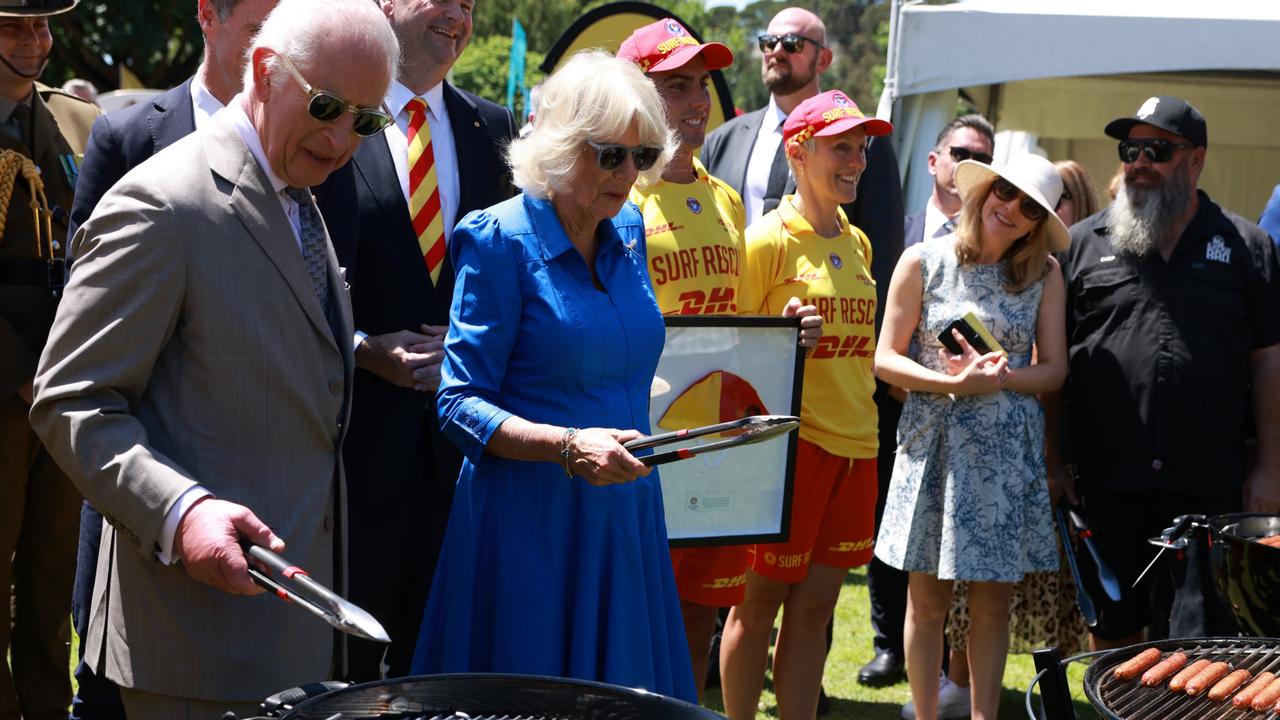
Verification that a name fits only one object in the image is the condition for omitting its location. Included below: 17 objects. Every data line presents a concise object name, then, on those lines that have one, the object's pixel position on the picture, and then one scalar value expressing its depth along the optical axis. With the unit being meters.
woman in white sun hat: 4.82
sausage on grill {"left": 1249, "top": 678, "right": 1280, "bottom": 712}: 2.55
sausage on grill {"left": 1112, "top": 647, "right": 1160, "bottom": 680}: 2.73
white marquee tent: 7.12
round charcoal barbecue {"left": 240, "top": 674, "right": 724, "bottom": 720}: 2.05
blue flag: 16.20
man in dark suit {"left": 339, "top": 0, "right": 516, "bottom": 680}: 3.45
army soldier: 4.07
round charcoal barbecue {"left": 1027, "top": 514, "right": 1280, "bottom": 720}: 2.59
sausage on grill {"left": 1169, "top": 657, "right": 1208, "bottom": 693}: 2.68
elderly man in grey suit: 2.21
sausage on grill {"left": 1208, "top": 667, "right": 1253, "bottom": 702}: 2.65
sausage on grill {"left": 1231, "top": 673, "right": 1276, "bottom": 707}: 2.59
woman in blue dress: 2.93
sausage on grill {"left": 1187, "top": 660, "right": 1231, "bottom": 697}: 2.67
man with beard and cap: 5.00
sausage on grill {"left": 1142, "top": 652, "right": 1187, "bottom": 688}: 2.71
